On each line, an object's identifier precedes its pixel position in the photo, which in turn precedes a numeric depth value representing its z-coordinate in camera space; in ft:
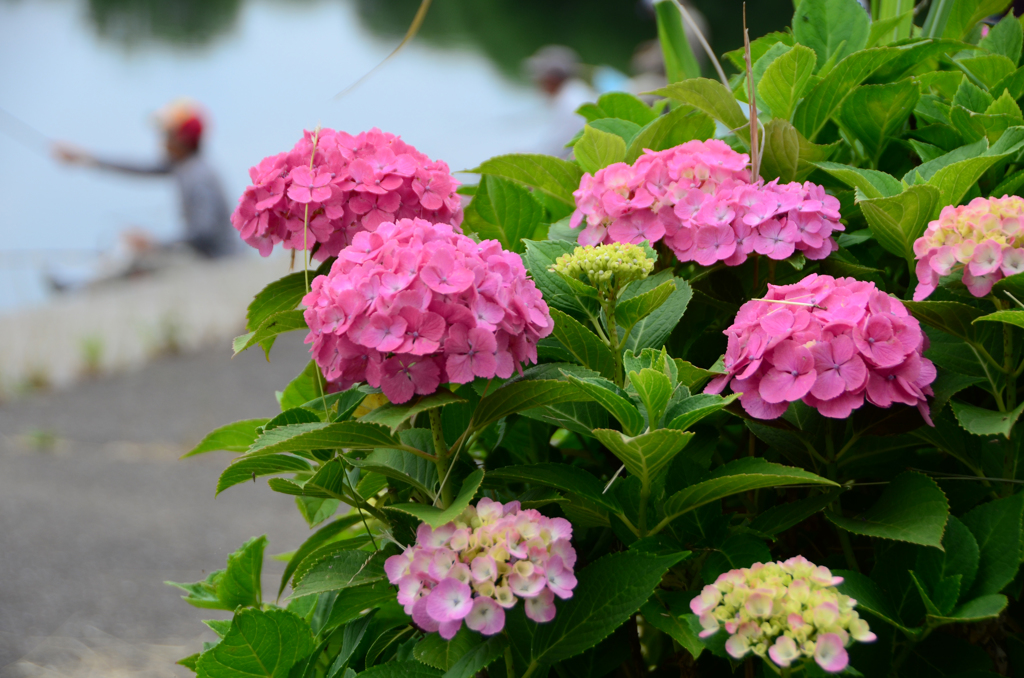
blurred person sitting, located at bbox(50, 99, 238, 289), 23.11
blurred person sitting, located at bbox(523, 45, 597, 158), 17.81
